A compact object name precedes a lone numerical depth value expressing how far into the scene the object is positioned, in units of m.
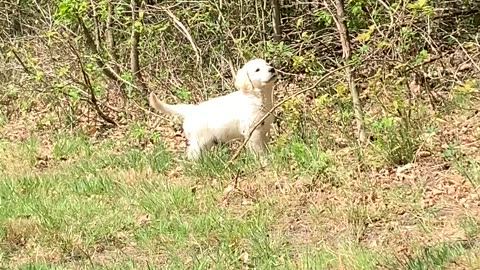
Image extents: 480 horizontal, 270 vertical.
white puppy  7.70
